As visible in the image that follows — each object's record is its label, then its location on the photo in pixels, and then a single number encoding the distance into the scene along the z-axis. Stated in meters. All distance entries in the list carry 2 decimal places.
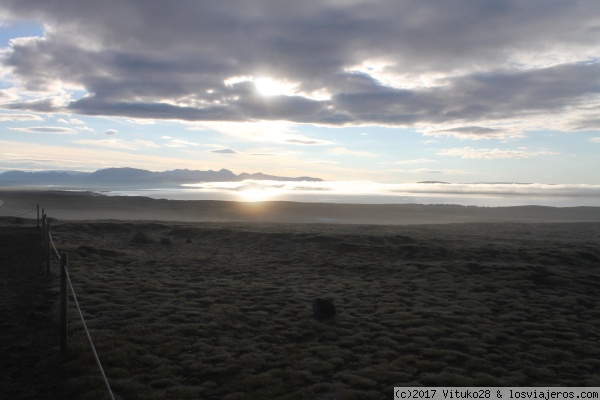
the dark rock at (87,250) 26.44
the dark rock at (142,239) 32.87
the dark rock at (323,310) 15.03
